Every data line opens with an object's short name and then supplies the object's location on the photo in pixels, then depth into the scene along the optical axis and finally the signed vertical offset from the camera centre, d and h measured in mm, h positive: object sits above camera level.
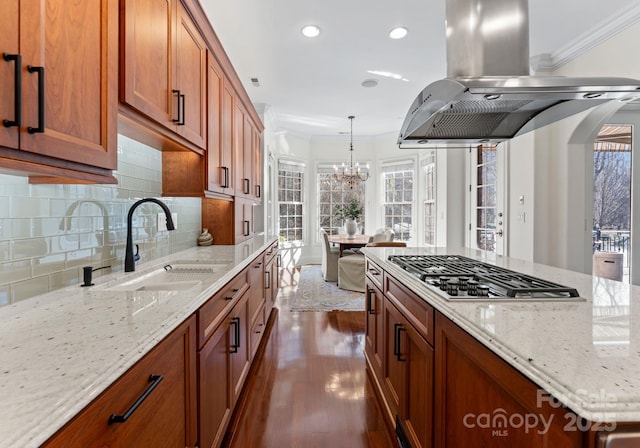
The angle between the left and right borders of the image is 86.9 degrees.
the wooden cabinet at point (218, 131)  2335 +688
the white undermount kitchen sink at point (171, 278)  1570 -290
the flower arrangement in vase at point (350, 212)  6344 +197
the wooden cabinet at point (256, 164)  4057 +725
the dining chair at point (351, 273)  4992 -764
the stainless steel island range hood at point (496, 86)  1313 +553
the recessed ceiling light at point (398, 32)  3061 +1750
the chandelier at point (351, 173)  6698 +1029
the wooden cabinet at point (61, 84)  790 +375
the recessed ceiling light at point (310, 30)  3049 +1758
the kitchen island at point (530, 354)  595 -292
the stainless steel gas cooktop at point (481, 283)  1157 -237
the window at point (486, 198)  4527 +345
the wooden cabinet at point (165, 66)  1309 +742
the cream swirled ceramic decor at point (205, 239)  2980 -156
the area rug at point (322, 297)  4254 -1054
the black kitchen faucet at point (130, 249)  1645 -140
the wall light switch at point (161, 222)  2256 -5
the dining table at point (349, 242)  5348 -322
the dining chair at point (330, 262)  5602 -671
